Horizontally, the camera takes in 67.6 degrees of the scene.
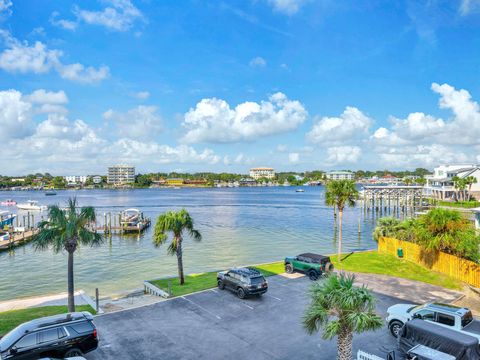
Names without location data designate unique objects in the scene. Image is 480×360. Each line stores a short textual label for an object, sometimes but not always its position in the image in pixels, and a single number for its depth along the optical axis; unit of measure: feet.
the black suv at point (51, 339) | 43.11
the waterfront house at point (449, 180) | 318.86
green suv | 84.38
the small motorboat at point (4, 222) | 232.43
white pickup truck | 47.09
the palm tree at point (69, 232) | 61.98
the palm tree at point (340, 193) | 102.01
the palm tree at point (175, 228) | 80.84
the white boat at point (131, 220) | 230.11
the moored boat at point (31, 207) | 385.29
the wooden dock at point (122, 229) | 220.43
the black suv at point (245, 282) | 69.26
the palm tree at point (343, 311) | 34.40
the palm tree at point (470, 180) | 281.02
